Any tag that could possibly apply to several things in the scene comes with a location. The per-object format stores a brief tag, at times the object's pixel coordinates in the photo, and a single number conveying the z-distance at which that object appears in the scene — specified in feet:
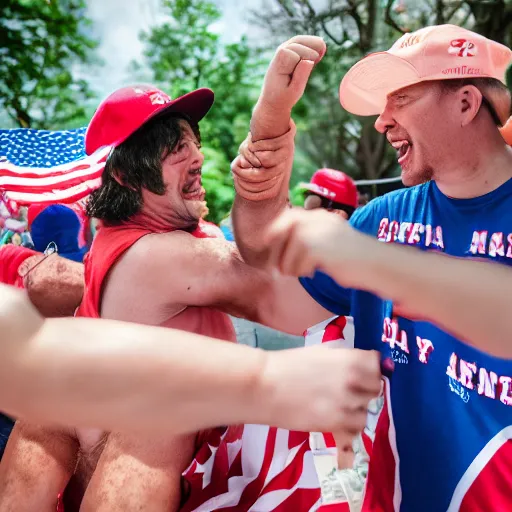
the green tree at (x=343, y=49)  33.83
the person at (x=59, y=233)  9.09
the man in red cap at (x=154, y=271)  4.72
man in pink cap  4.29
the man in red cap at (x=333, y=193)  14.28
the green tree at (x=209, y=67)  38.70
